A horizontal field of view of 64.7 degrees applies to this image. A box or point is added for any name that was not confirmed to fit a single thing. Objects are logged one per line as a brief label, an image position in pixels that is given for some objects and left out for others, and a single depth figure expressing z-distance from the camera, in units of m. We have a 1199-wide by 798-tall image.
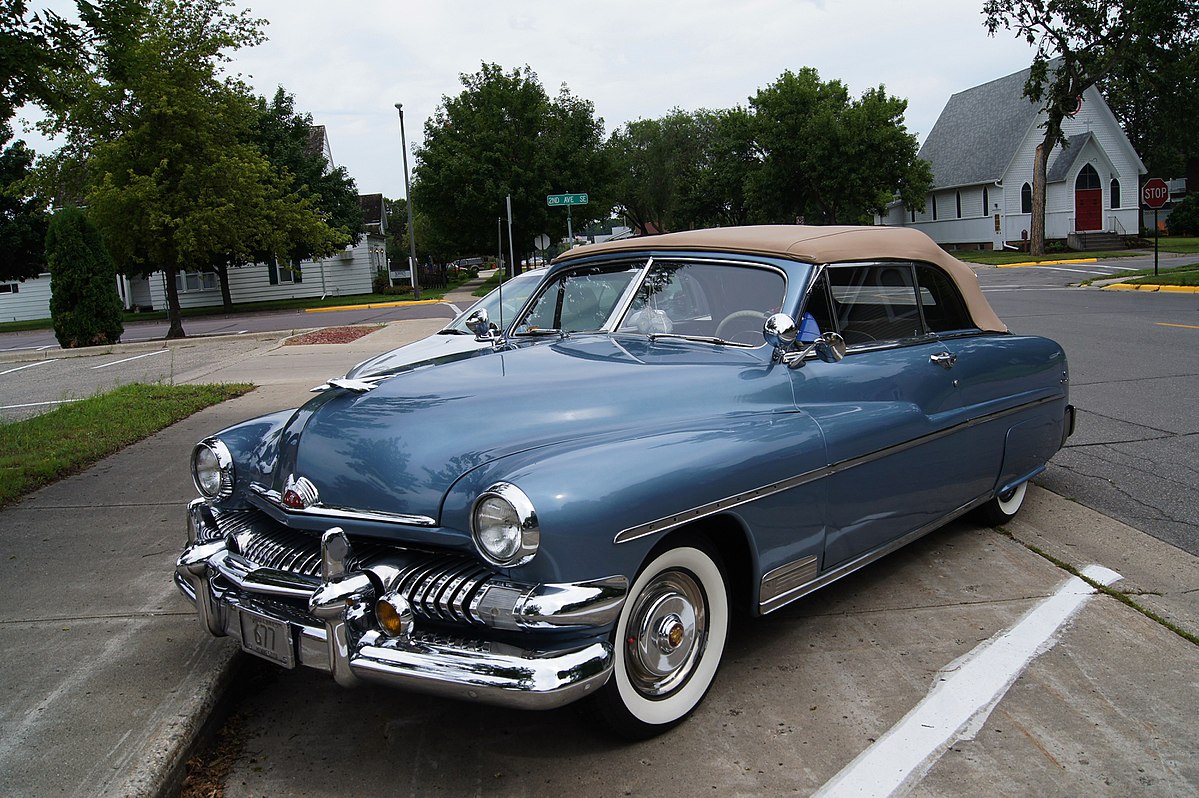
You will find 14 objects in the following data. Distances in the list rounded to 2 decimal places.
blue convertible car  2.68
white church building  43.41
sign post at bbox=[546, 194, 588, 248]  21.11
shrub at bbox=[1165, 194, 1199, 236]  50.97
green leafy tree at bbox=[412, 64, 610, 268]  38.44
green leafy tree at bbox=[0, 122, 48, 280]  39.47
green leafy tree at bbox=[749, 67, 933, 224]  44.34
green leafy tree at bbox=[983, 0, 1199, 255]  33.78
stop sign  24.78
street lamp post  31.88
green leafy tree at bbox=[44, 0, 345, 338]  21.47
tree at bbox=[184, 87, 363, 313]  35.22
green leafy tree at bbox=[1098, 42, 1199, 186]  34.84
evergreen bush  20.14
